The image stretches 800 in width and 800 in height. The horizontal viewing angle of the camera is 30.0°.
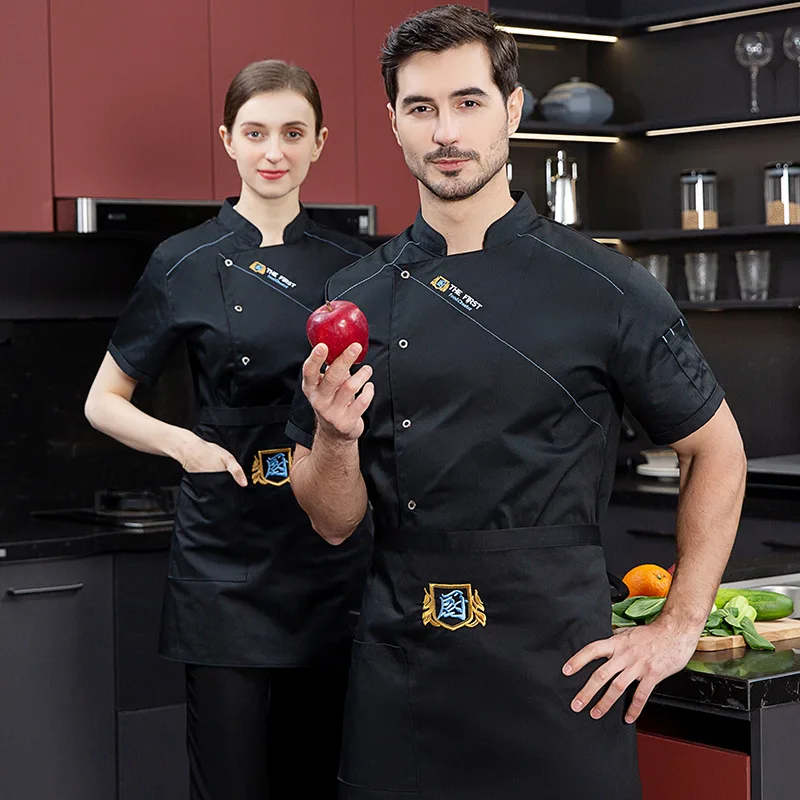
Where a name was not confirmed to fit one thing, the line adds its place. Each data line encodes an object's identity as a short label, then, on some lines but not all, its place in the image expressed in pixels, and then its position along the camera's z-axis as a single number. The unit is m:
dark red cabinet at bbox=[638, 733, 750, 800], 1.75
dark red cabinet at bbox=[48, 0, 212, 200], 3.38
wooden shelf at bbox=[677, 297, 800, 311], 4.17
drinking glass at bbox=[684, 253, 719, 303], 4.38
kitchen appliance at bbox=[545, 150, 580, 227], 4.54
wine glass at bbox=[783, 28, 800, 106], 4.13
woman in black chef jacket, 2.40
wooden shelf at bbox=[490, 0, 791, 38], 4.45
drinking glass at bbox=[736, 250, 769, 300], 4.27
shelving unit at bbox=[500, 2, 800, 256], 4.38
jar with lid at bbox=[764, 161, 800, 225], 4.18
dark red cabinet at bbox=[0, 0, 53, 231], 3.30
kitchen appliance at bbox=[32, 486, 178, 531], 3.35
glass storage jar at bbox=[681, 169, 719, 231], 4.41
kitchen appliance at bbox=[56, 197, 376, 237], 3.35
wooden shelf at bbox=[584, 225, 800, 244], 4.19
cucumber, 2.04
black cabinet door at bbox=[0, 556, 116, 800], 3.14
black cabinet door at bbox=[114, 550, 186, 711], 3.25
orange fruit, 2.13
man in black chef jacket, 1.68
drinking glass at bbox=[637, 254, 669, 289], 4.43
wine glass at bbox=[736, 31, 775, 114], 4.23
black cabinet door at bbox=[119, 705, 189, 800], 3.29
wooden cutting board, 1.90
